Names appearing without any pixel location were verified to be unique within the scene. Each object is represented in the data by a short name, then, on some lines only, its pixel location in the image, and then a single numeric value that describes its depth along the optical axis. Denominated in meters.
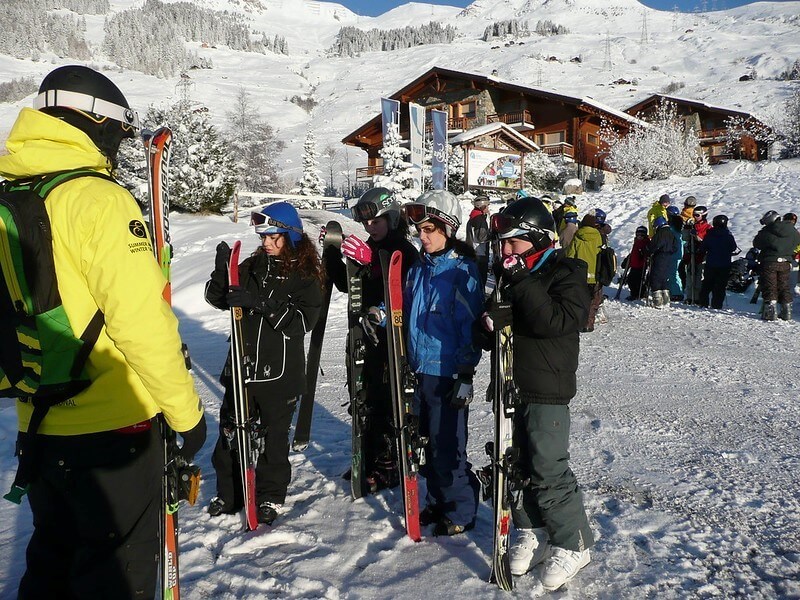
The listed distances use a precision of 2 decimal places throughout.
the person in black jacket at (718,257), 10.32
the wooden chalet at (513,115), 34.44
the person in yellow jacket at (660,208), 11.84
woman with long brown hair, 3.20
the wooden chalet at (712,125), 35.88
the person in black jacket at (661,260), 10.43
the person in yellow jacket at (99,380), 1.69
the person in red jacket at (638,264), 11.53
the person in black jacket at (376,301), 3.62
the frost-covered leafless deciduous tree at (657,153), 29.75
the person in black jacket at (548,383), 2.65
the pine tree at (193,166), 19.70
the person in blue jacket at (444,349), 3.00
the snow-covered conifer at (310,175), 37.12
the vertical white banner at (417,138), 22.31
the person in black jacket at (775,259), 8.98
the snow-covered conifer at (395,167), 22.80
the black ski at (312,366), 3.92
